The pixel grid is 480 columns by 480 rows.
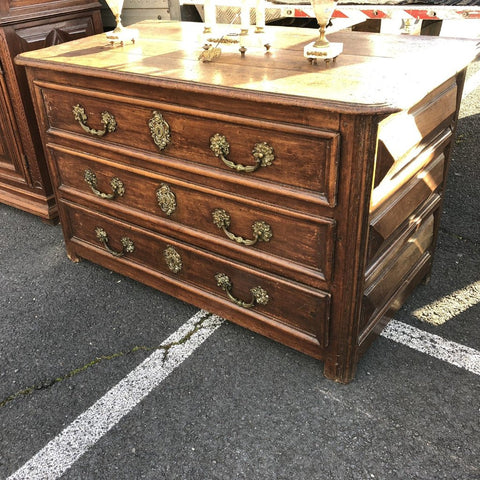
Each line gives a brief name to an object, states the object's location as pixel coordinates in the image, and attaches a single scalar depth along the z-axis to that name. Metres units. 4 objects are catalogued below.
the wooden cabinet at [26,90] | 2.68
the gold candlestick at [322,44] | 1.74
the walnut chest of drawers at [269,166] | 1.55
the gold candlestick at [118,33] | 2.26
